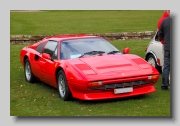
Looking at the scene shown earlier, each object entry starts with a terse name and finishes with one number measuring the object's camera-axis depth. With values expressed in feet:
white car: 36.81
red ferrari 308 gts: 27.14
